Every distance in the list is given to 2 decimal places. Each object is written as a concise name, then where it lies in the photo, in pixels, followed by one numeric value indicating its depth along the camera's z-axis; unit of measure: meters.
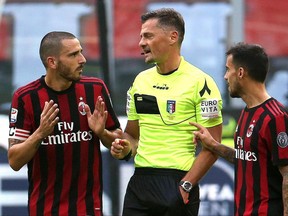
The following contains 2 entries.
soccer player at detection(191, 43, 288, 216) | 11.48
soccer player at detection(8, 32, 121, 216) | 12.69
